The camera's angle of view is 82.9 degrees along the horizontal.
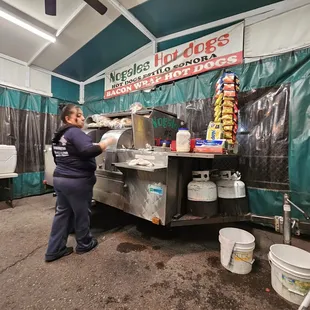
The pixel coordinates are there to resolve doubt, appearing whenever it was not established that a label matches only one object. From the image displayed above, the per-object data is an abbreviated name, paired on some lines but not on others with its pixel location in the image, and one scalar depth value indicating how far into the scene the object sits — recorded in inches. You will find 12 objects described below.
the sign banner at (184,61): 105.7
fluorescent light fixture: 100.7
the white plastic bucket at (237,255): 62.2
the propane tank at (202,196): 73.0
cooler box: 125.7
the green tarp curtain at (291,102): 85.4
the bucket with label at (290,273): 49.0
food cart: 70.4
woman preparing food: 66.0
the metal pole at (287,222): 66.5
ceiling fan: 81.4
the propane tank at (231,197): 77.1
